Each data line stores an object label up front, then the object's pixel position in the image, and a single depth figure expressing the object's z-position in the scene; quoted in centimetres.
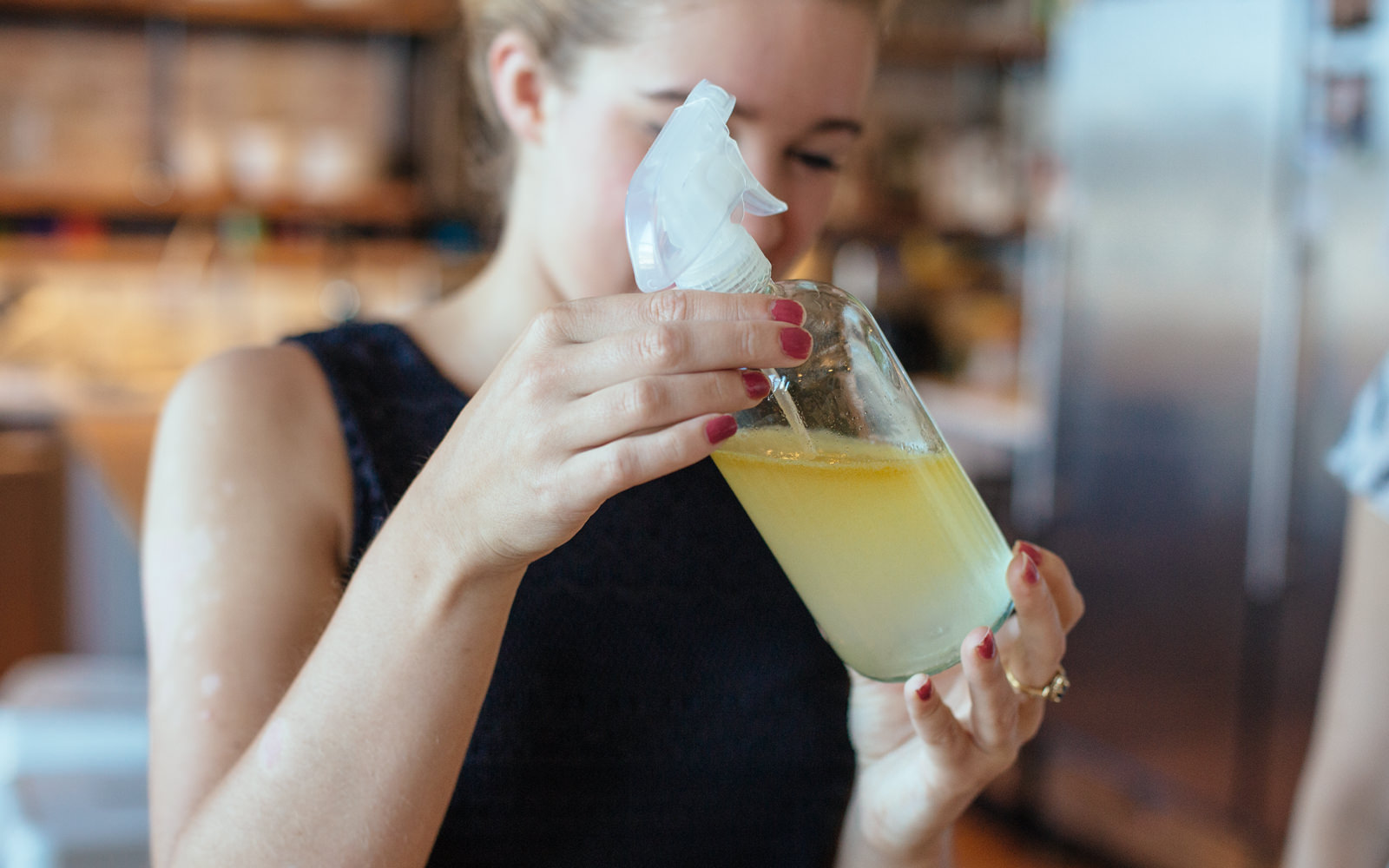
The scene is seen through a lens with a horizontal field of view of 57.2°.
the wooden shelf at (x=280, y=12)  409
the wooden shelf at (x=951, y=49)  460
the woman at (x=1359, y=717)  106
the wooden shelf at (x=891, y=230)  455
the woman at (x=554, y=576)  57
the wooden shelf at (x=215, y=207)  400
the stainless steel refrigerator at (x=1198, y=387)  252
